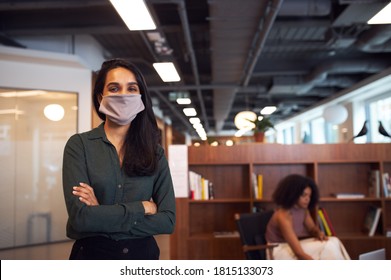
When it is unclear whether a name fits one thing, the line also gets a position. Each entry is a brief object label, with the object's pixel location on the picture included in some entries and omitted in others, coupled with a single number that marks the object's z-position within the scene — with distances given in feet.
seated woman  7.39
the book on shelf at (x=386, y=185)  10.76
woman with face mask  3.22
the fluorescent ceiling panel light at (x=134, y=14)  5.68
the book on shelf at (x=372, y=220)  10.53
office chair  7.95
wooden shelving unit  10.84
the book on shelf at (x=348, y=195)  11.02
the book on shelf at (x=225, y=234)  11.09
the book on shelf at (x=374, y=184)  10.89
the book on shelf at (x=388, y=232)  9.91
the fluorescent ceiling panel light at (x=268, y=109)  14.74
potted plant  11.45
